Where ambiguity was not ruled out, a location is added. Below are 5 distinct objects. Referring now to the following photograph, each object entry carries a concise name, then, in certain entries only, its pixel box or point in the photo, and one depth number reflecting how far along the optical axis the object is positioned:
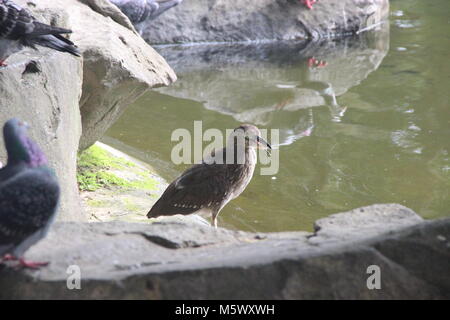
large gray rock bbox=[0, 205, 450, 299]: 5.76
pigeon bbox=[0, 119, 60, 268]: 5.68
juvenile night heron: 11.33
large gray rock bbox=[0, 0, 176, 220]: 9.68
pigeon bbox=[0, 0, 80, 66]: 10.23
